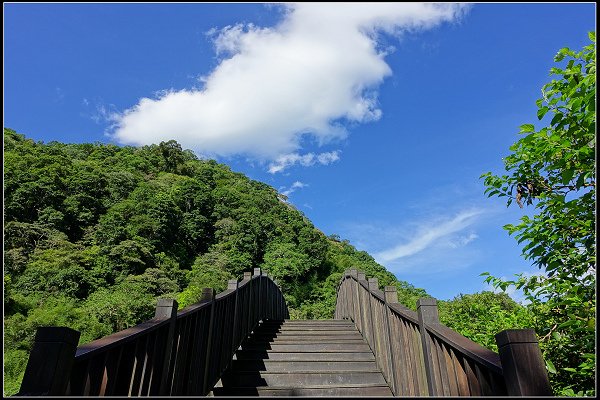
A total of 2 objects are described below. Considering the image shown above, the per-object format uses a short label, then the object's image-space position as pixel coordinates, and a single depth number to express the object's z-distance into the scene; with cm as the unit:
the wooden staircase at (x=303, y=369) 390
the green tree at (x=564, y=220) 261
